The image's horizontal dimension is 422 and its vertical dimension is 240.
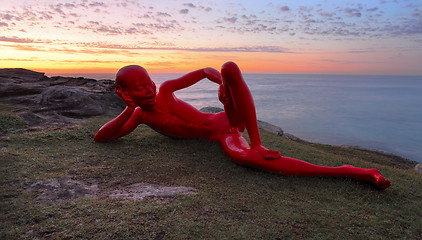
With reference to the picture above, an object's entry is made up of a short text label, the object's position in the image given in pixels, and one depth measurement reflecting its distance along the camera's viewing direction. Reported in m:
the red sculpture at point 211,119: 3.78
